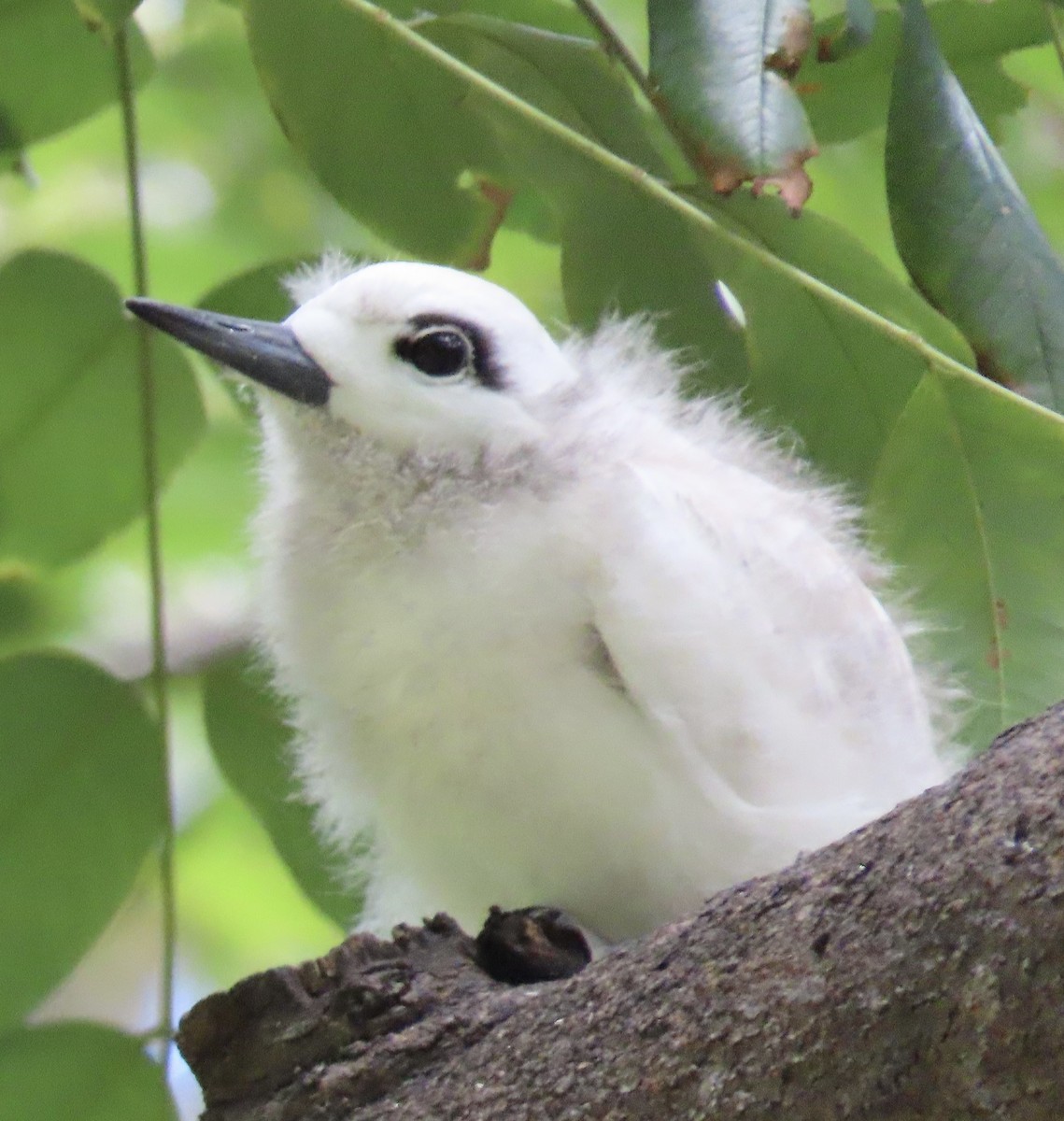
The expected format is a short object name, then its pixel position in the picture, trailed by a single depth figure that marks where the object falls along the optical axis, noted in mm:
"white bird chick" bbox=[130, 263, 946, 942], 3730
